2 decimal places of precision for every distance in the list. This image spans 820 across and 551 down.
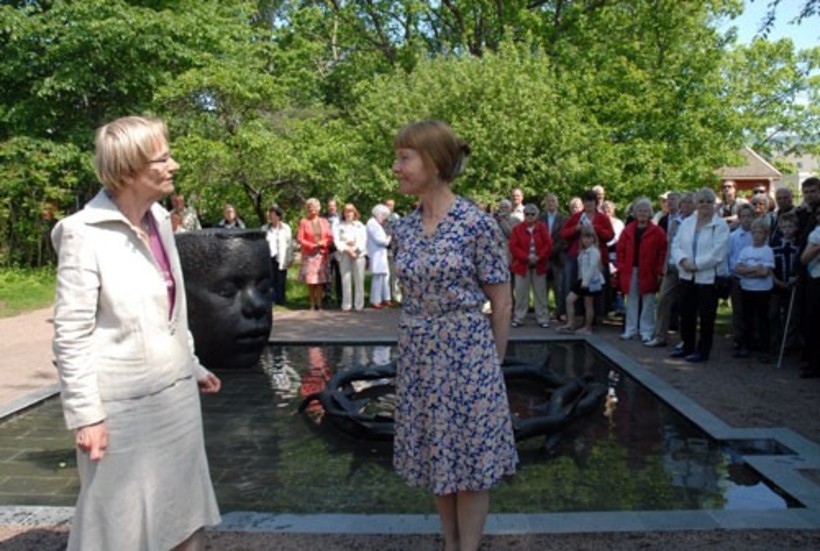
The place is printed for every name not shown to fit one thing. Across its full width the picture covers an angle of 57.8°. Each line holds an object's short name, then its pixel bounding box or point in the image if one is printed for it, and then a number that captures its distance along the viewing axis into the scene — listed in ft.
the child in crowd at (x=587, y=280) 32.53
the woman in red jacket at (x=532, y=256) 35.47
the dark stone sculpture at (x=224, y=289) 23.35
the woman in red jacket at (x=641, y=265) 30.96
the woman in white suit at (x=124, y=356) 7.97
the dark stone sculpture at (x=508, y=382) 17.92
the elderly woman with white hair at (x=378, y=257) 42.80
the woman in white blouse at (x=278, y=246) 43.93
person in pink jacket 42.60
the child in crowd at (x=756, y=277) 27.94
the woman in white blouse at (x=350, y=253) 42.73
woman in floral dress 10.14
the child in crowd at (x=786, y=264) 28.12
